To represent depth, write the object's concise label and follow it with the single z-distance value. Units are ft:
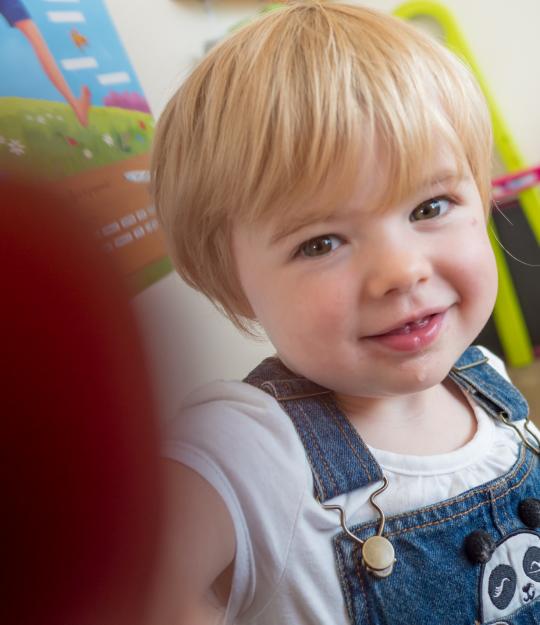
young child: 1.06
